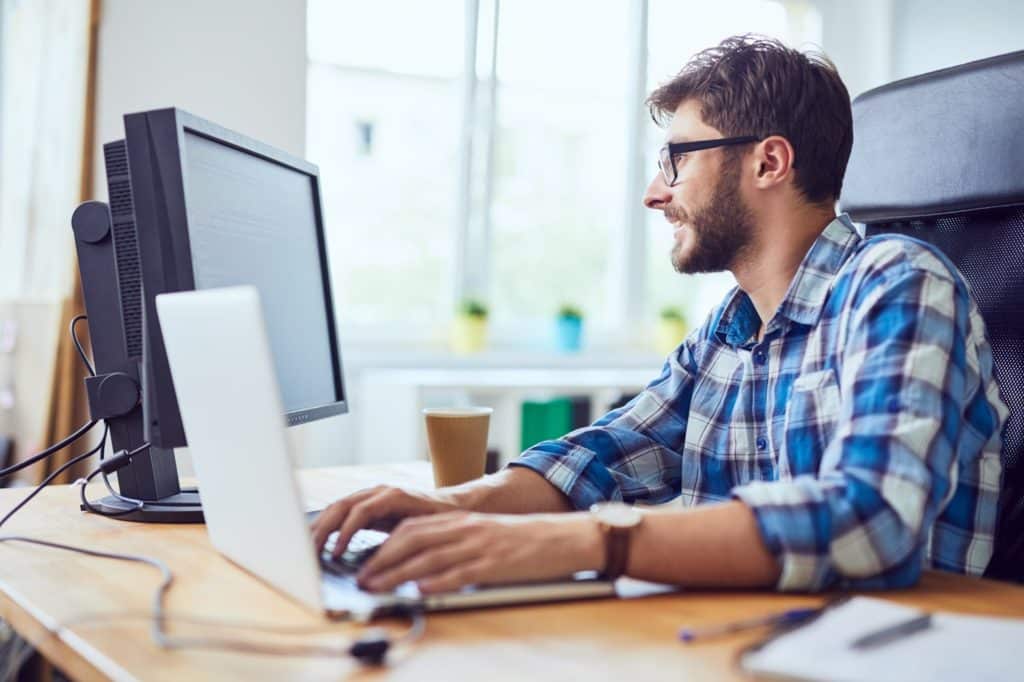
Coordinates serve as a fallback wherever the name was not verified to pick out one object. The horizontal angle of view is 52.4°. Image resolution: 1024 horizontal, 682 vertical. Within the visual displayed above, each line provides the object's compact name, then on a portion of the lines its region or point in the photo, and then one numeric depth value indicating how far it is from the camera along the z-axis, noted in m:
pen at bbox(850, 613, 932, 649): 0.69
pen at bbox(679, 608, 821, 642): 0.75
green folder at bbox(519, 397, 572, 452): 3.37
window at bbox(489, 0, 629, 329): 4.03
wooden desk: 0.68
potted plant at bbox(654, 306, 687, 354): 4.30
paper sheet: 0.65
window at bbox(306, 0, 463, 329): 3.72
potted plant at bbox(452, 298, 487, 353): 3.90
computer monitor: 1.05
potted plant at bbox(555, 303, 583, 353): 4.08
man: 0.85
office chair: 1.27
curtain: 2.92
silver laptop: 0.74
